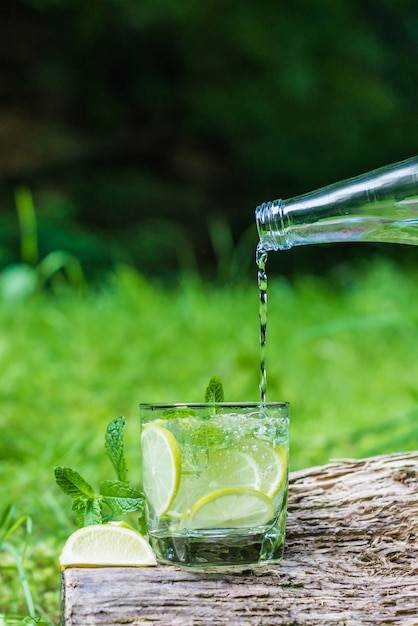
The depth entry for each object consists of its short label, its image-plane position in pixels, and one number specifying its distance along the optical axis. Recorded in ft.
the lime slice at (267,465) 3.30
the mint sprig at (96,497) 3.44
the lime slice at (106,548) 3.29
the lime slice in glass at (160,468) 3.28
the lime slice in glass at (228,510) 3.25
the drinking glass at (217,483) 3.26
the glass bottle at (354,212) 3.51
